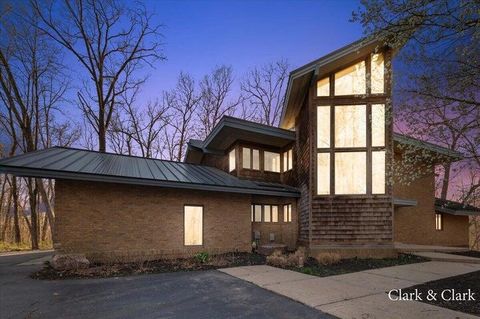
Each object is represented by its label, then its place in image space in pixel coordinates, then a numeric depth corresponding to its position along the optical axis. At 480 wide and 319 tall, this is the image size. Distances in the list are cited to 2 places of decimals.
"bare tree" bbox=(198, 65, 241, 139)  30.66
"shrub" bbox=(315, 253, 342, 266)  10.65
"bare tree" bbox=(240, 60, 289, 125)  31.59
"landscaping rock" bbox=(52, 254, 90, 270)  9.10
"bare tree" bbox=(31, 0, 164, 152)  21.94
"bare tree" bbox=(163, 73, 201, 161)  29.98
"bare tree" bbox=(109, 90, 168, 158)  28.31
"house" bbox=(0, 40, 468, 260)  10.44
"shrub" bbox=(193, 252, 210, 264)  10.97
